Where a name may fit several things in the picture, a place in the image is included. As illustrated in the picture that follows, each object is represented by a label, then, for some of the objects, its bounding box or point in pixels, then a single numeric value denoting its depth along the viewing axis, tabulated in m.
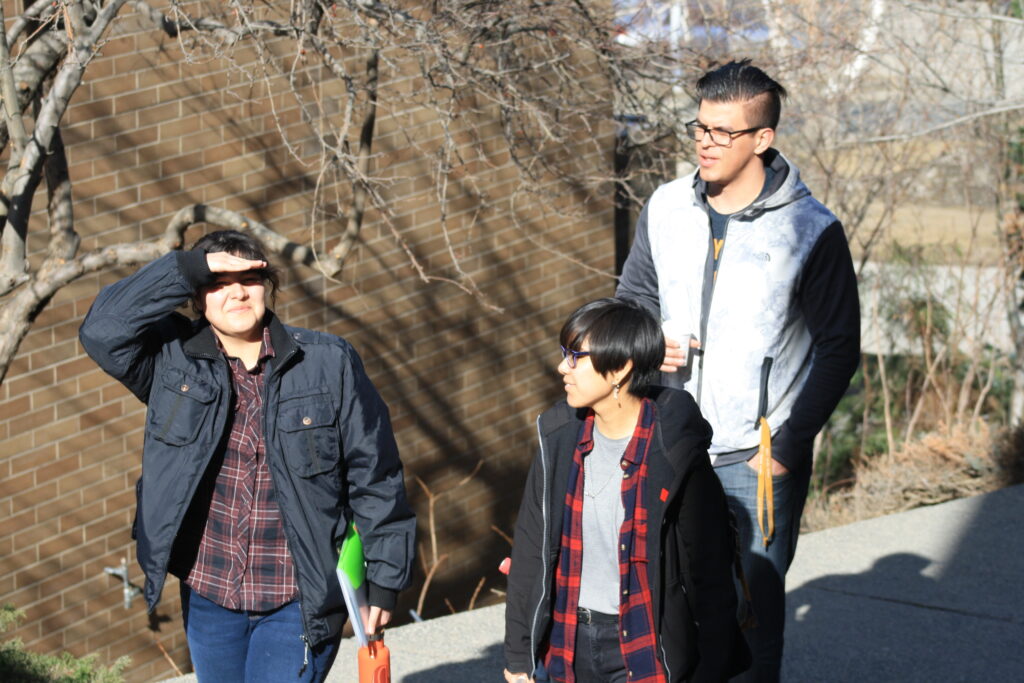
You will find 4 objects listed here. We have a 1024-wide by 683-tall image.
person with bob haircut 5.69
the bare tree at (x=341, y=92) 7.62
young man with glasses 6.91
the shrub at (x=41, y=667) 8.62
